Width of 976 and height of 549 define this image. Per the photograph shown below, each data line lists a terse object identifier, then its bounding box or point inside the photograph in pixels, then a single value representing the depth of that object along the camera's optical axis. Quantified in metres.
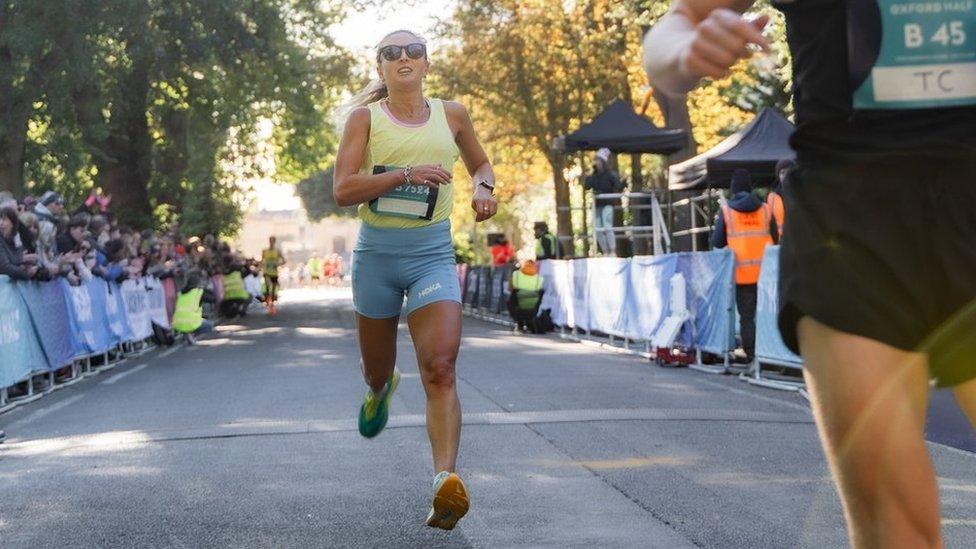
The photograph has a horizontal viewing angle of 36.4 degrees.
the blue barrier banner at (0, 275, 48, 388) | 12.34
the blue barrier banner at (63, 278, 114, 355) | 15.85
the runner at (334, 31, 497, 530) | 5.57
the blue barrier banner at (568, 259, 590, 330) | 20.22
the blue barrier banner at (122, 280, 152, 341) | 19.75
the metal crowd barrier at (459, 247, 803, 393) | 12.20
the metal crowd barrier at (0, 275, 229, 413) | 12.95
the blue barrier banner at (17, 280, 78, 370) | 13.78
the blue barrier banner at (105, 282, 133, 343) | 18.14
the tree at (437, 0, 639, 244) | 36.34
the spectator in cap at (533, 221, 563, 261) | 24.80
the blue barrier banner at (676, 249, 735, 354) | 13.58
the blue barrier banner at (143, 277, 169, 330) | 21.73
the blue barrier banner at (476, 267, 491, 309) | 31.45
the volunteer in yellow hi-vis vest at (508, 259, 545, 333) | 22.91
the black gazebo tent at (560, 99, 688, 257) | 22.17
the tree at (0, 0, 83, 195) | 22.30
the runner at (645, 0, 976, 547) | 2.38
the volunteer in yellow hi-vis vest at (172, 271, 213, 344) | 23.17
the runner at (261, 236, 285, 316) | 36.33
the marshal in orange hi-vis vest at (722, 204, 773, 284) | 13.09
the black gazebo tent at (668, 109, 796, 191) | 18.41
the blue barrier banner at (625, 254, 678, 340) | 15.48
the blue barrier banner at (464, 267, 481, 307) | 33.72
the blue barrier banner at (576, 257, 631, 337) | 17.62
